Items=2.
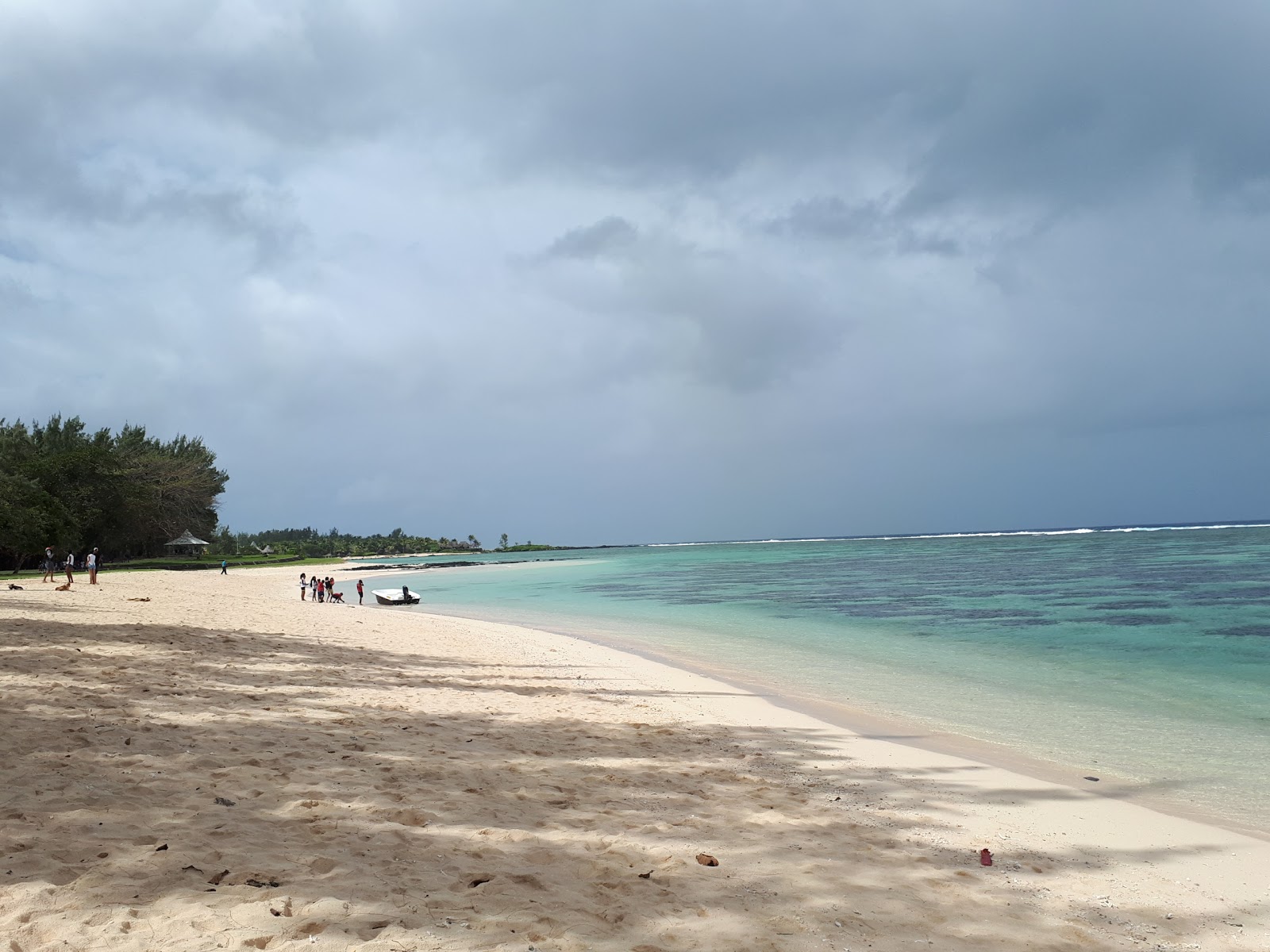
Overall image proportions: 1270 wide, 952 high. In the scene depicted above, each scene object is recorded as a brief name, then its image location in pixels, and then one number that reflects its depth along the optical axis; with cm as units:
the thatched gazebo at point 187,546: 7817
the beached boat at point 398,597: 3634
